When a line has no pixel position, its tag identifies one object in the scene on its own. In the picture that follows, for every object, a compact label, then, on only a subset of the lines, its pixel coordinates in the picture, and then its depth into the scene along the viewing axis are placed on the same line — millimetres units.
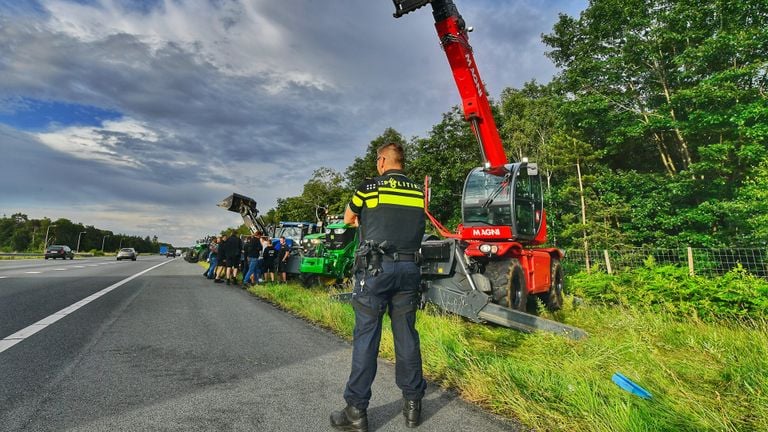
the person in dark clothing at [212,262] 17953
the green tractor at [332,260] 11508
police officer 2840
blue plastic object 3116
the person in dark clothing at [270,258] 14383
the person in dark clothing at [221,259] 14875
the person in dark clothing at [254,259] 13831
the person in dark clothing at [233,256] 14648
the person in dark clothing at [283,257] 13672
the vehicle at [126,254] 47578
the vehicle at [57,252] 42406
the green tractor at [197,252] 39119
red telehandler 6512
